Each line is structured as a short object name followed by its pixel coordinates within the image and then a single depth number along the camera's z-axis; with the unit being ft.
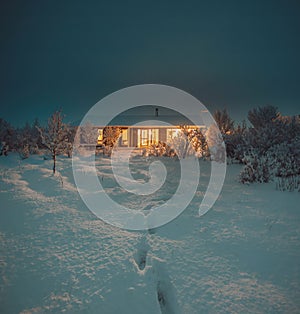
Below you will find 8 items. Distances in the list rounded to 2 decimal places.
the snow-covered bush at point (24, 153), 41.13
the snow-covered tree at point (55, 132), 28.58
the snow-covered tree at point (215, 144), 40.32
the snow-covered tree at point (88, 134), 57.62
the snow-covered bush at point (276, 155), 24.30
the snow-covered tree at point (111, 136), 62.69
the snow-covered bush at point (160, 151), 49.47
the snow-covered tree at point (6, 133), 51.39
